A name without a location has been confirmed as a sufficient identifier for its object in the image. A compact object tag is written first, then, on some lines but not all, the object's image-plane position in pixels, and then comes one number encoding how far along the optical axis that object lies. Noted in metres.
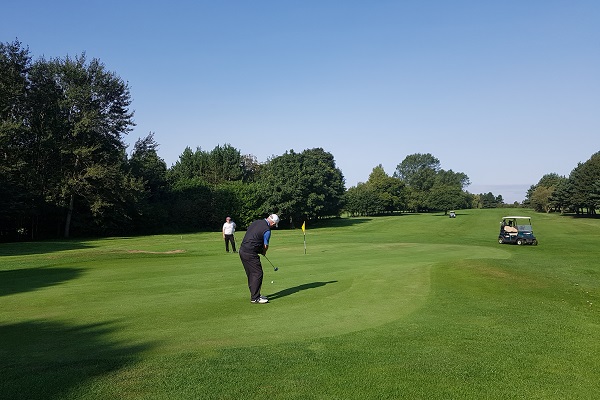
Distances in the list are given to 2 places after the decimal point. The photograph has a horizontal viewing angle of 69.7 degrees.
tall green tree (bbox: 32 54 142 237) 50.25
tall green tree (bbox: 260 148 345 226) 70.62
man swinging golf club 11.34
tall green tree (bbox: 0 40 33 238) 42.84
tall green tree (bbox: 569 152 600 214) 94.56
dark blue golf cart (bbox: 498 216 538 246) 35.53
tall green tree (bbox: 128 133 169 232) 58.81
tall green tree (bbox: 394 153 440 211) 149.62
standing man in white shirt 27.20
